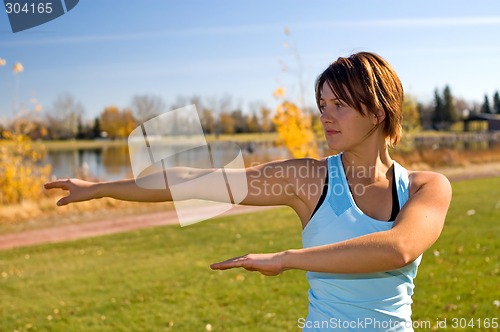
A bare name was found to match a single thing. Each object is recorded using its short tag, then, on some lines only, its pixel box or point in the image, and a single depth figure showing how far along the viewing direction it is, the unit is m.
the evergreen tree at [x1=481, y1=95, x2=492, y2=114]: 42.24
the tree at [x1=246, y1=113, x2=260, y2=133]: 49.66
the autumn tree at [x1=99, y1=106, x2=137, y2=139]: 52.69
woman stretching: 2.07
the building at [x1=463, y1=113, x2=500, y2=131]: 41.58
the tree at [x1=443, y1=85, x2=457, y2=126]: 69.25
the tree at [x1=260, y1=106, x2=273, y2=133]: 30.33
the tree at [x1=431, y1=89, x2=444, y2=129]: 69.81
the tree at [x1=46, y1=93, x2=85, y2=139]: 63.50
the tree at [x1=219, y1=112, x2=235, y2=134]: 49.03
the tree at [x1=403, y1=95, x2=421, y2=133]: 32.88
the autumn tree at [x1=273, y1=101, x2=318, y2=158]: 17.69
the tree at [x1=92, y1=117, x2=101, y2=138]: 69.66
